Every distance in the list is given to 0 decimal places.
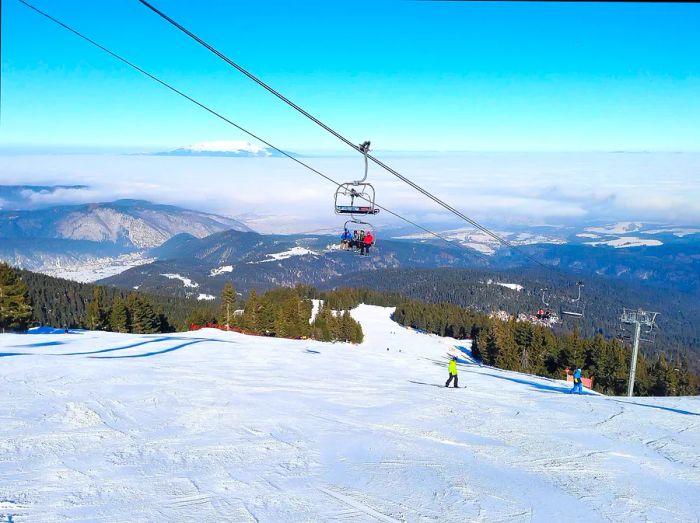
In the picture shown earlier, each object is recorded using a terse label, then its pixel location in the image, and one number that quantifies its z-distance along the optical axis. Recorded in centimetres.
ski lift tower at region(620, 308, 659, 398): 3190
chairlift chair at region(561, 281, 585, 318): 2764
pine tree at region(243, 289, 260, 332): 6575
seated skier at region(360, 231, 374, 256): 1619
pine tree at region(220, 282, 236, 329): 6462
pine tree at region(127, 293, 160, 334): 6145
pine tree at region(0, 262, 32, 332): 4359
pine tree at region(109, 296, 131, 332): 5928
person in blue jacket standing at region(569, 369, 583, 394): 2486
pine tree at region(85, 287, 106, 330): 5897
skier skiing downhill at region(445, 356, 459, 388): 2117
